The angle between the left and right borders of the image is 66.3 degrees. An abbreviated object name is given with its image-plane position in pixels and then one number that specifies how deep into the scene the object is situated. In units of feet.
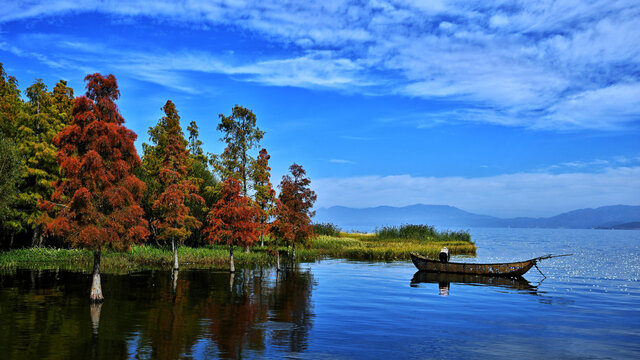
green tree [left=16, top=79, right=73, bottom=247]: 167.73
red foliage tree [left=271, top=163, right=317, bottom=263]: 154.61
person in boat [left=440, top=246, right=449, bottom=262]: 159.74
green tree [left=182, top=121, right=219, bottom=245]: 193.42
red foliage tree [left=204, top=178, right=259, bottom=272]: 131.54
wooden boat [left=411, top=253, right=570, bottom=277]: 152.35
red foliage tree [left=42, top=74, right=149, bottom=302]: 85.20
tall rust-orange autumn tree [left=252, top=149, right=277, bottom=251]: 203.10
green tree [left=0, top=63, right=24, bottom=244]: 150.00
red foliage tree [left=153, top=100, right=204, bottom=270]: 134.31
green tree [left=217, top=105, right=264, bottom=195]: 201.77
